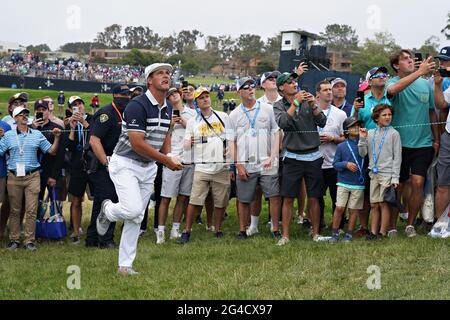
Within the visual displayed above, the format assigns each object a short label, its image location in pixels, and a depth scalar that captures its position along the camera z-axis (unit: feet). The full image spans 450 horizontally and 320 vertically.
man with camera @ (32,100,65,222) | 32.09
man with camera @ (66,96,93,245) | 32.55
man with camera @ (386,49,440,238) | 27.12
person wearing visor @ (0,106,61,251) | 30.17
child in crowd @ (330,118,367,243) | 28.22
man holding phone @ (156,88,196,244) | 31.94
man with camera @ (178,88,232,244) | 30.89
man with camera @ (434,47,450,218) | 26.35
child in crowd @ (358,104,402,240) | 26.96
